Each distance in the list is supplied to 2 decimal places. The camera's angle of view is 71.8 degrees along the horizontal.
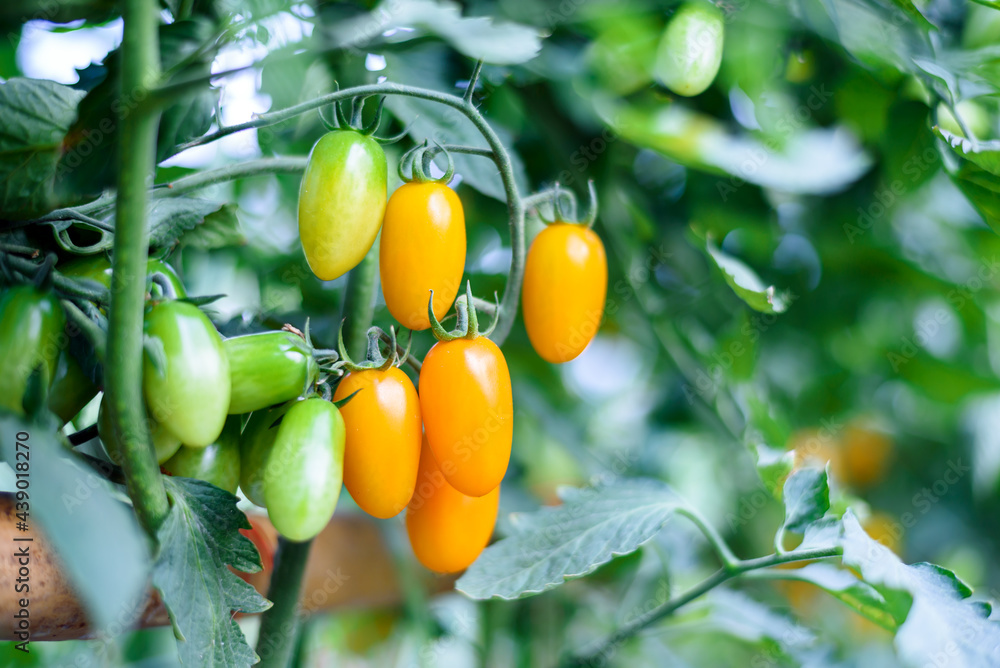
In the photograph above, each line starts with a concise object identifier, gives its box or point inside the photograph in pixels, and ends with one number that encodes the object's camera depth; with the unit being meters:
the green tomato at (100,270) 0.34
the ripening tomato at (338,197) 0.34
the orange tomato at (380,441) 0.35
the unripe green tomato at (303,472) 0.31
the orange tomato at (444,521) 0.40
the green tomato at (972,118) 0.66
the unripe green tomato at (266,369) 0.32
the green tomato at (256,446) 0.36
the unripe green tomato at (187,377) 0.28
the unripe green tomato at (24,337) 0.29
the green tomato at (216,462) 0.34
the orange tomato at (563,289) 0.41
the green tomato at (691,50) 0.50
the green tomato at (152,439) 0.30
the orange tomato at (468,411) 0.35
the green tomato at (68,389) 0.31
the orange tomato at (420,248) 0.36
